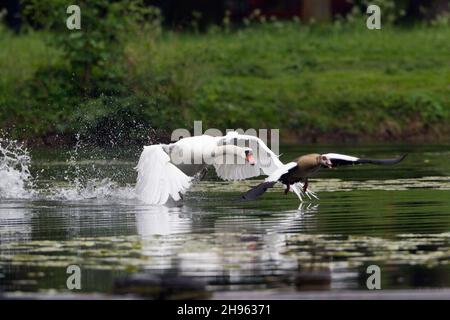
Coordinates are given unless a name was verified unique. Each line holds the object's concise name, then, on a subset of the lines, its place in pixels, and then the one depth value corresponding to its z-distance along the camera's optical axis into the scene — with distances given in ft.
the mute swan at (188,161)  58.44
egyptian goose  54.60
